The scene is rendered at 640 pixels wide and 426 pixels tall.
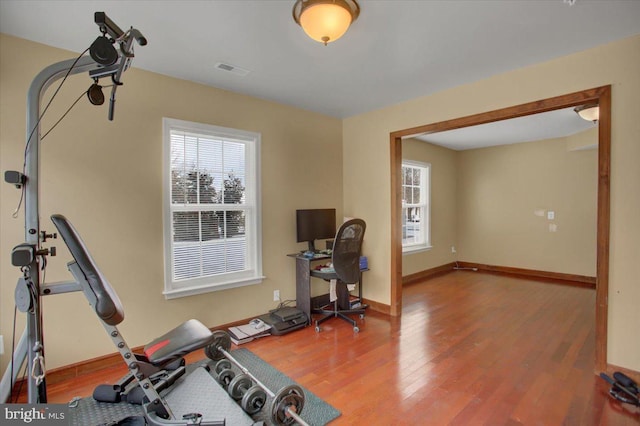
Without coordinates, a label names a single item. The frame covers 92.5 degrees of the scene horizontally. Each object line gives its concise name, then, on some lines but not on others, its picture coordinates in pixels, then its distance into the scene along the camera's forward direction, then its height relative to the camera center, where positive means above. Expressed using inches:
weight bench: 61.9 -39.4
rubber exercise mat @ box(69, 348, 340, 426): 77.4 -53.9
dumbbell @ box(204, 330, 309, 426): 71.3 -48.0
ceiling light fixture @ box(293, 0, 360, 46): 70.9 +45.1
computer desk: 143.6 -34.2
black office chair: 134.9 -24.2
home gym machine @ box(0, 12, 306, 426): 57.1 -17.7
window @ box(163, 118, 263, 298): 119.8 -0.4
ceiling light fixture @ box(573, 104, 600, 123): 130.6 +41.3
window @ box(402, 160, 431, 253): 231.6 +0.7
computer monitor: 151.7 -9.4
